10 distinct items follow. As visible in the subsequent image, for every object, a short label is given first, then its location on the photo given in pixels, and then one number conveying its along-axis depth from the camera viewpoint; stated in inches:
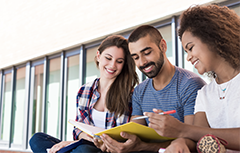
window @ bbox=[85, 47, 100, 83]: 202.4
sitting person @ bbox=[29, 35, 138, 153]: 73.5
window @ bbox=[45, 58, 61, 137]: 225.0
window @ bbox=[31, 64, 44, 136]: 244.7
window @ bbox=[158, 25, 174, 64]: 149.8
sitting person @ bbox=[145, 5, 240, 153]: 42.6
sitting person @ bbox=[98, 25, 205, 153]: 59.1
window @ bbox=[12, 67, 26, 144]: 261.6
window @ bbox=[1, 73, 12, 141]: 280.2
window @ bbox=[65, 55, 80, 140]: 210.2
